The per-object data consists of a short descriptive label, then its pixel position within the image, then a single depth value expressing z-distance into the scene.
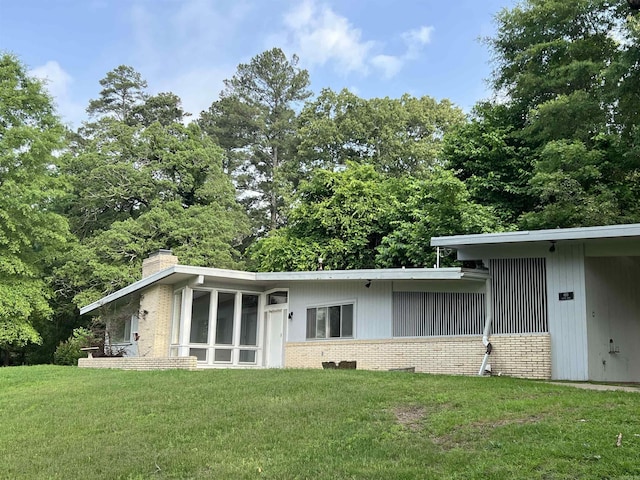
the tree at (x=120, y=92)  40.72
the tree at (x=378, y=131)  32.66
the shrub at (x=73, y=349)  24.55
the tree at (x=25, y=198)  26.30
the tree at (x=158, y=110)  39.62
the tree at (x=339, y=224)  26.48
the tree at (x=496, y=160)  21.73
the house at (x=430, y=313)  12.30
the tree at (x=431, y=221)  20.02
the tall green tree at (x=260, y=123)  40.75
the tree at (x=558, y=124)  18.27
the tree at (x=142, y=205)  28.70
